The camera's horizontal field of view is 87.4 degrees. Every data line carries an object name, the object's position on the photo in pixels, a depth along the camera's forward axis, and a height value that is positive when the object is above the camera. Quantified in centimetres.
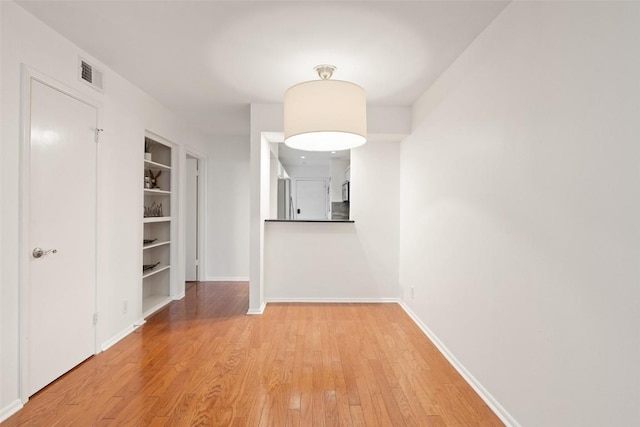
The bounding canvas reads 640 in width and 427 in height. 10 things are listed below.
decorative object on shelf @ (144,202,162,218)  430 +2
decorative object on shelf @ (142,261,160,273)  400 -68
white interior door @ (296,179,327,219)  885 +40
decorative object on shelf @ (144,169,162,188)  418 +43
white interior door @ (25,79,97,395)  217 -17
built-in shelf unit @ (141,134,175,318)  424 -19
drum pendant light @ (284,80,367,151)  231 +73
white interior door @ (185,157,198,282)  534 +7
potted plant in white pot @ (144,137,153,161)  423 +85
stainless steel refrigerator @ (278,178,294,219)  685 +28
